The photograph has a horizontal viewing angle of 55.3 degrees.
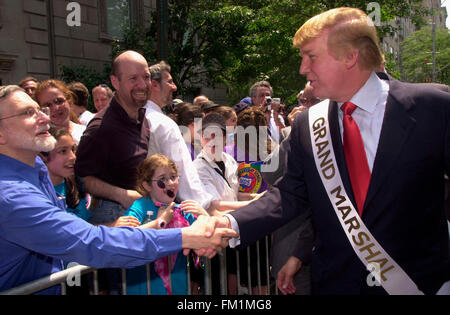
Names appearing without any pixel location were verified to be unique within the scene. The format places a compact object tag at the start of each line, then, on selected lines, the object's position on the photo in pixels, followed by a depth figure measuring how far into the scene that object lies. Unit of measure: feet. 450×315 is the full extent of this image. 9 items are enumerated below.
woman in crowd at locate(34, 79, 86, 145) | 13.12
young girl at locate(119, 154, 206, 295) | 9.11
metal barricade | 6.53
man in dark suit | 6.19
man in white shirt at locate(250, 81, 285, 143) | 18.29
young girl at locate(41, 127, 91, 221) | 10.32
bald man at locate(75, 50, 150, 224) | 10.09
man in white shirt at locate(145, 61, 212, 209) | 10.22
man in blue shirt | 6.56
